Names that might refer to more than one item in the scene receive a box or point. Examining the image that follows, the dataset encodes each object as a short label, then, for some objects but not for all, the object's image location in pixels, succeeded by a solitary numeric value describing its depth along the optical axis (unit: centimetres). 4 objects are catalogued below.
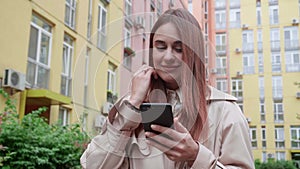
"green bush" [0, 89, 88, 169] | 425
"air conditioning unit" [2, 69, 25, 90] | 563
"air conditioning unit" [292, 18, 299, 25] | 2064
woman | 75
